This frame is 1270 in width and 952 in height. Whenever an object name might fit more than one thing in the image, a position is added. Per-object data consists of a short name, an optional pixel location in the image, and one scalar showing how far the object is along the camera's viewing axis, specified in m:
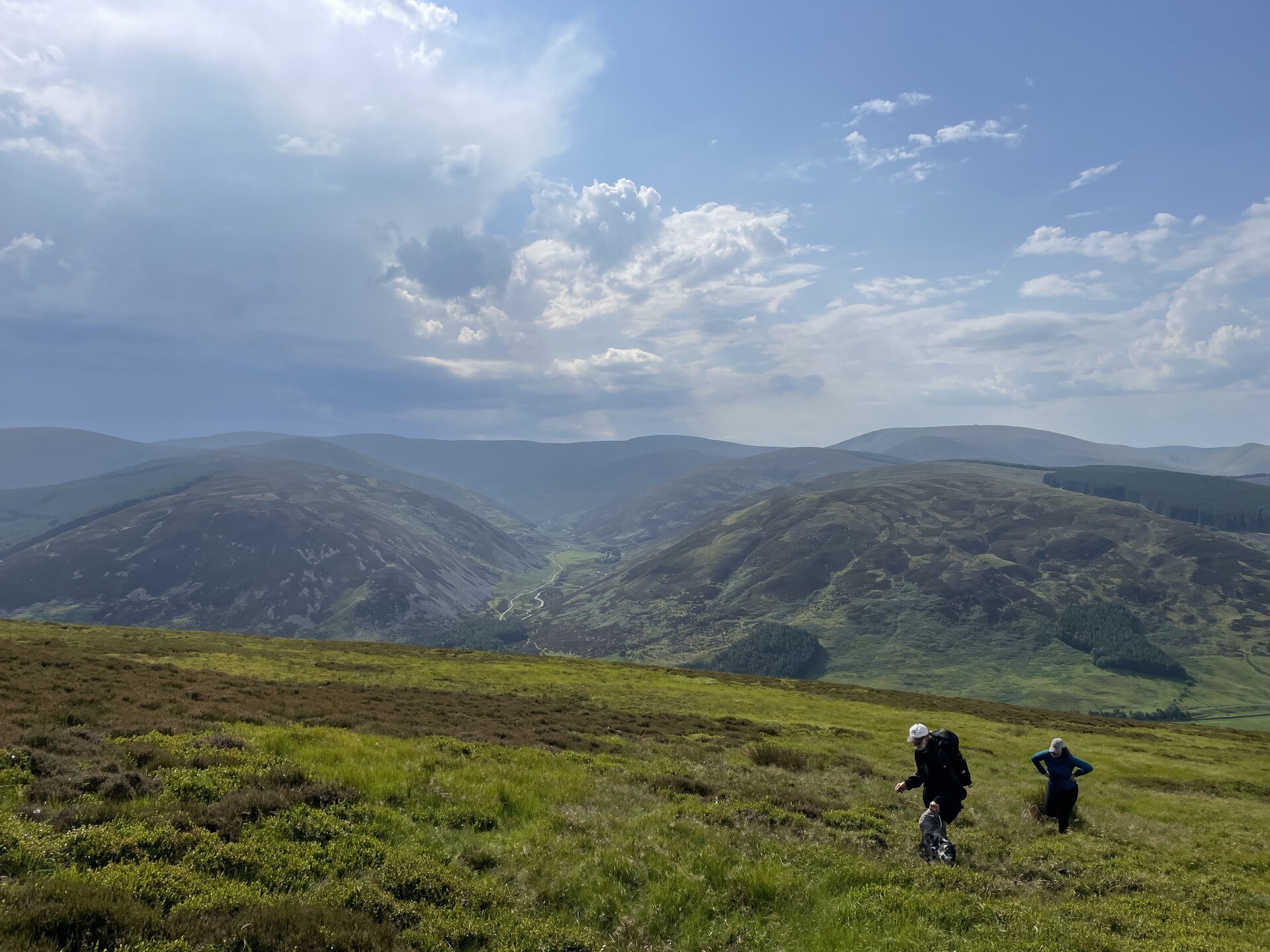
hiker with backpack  15.68
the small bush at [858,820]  17.31
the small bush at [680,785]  19.06
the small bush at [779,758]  27.25
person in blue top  19.45
